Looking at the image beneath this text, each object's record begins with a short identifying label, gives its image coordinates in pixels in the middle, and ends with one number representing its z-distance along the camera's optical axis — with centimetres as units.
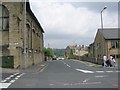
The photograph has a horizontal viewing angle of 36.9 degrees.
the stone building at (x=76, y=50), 9456
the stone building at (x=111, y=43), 3640
